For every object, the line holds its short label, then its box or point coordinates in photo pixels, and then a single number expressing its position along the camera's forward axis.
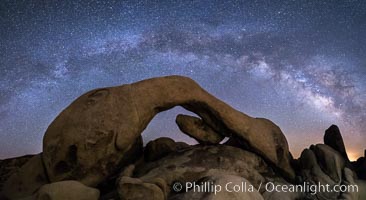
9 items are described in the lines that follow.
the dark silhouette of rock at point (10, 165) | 10.67
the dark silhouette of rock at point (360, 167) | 9.94
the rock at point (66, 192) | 6.63
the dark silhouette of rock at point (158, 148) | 10.15
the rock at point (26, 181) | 8.99
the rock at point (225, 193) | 6.04
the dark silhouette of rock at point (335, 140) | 10.06
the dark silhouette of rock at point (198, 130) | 10.02
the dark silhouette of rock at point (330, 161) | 9.22
